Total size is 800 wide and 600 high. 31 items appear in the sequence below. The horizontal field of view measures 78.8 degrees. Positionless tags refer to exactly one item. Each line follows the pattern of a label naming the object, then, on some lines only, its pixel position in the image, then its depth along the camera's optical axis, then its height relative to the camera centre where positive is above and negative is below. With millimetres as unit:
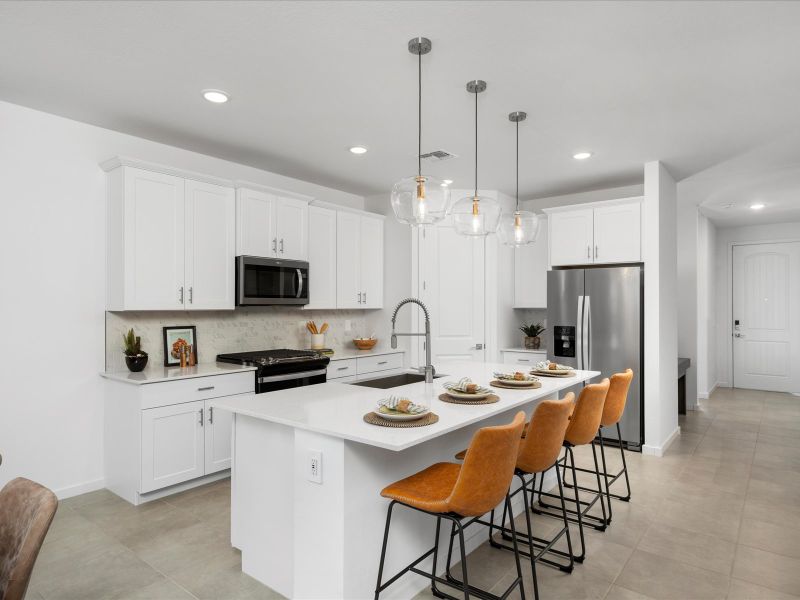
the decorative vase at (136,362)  3498 -413
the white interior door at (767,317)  7398 -219
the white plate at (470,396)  2430 -458
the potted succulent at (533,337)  5602 -387
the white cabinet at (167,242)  3432 +473
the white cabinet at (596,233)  4707 +715
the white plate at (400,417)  1978 -460
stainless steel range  3859 -519
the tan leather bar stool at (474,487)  1765 -707
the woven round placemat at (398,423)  1971 -484
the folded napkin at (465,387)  2500 -433
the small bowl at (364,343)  5359 -434
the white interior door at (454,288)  5395 +175
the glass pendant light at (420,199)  2531 +552
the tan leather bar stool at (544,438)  2217 -632
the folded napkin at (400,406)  2037 -435
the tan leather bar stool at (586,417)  2678 -634
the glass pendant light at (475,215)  2961 +546
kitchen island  1947 -793
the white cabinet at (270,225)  4121 +706
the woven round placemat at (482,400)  2453 -489
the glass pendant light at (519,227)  3273 +520
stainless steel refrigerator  4551 -200
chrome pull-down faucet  2820 -359
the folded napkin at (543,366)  3357 -433
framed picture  3859 -298
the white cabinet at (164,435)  3238 -911
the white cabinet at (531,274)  5617 +350
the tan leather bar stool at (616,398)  3057 -605
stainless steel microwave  4078 +205
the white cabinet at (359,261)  5129 +476
